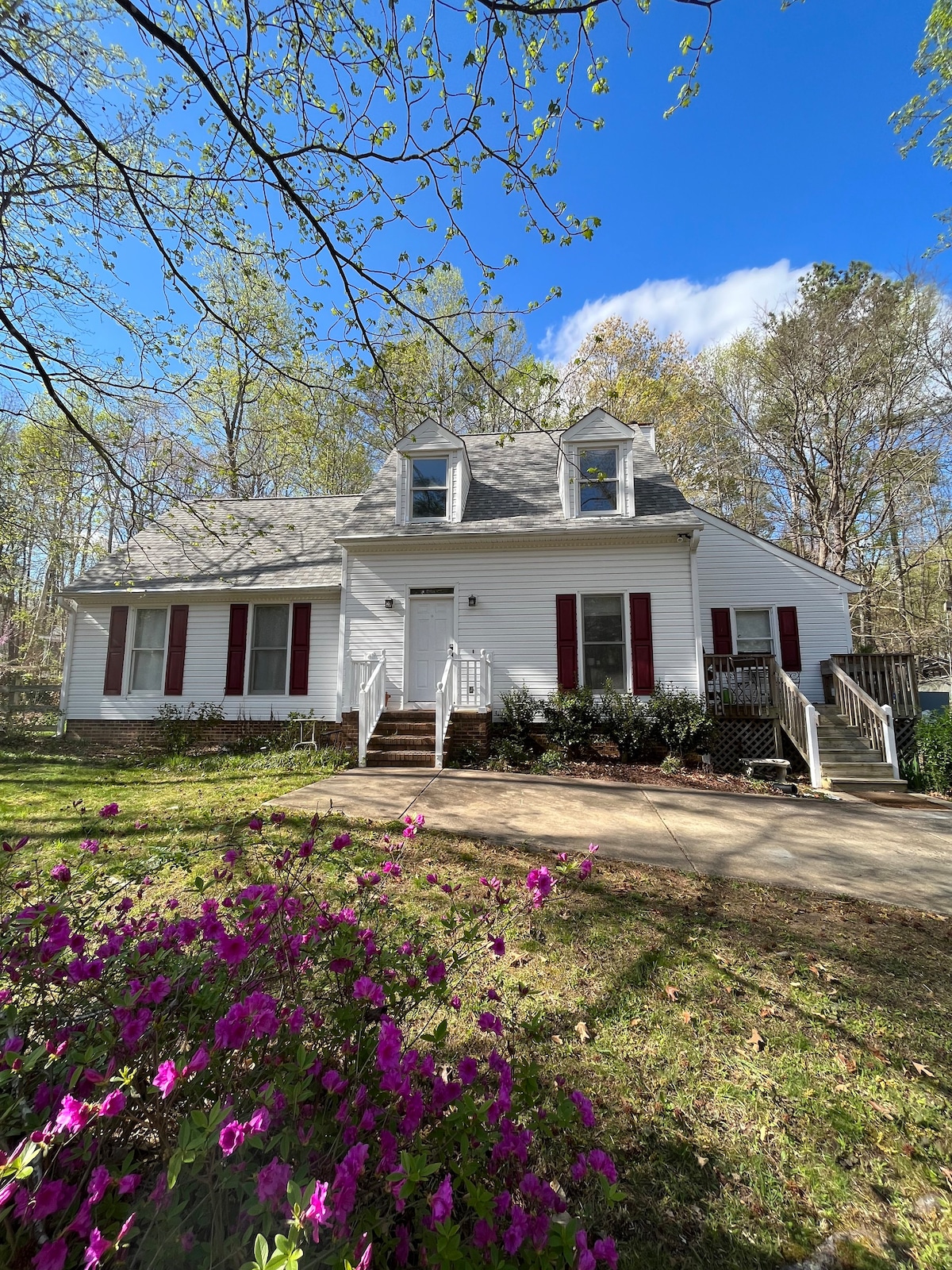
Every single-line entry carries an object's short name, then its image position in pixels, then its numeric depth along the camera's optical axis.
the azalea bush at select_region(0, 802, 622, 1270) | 0.90
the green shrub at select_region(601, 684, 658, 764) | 9.36
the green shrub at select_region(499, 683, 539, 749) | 9.72
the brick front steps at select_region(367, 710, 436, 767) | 8.49
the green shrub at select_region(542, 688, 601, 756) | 9.50
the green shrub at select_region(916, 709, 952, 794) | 9.61
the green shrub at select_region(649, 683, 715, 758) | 9.27
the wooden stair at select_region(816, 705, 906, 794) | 8.57
